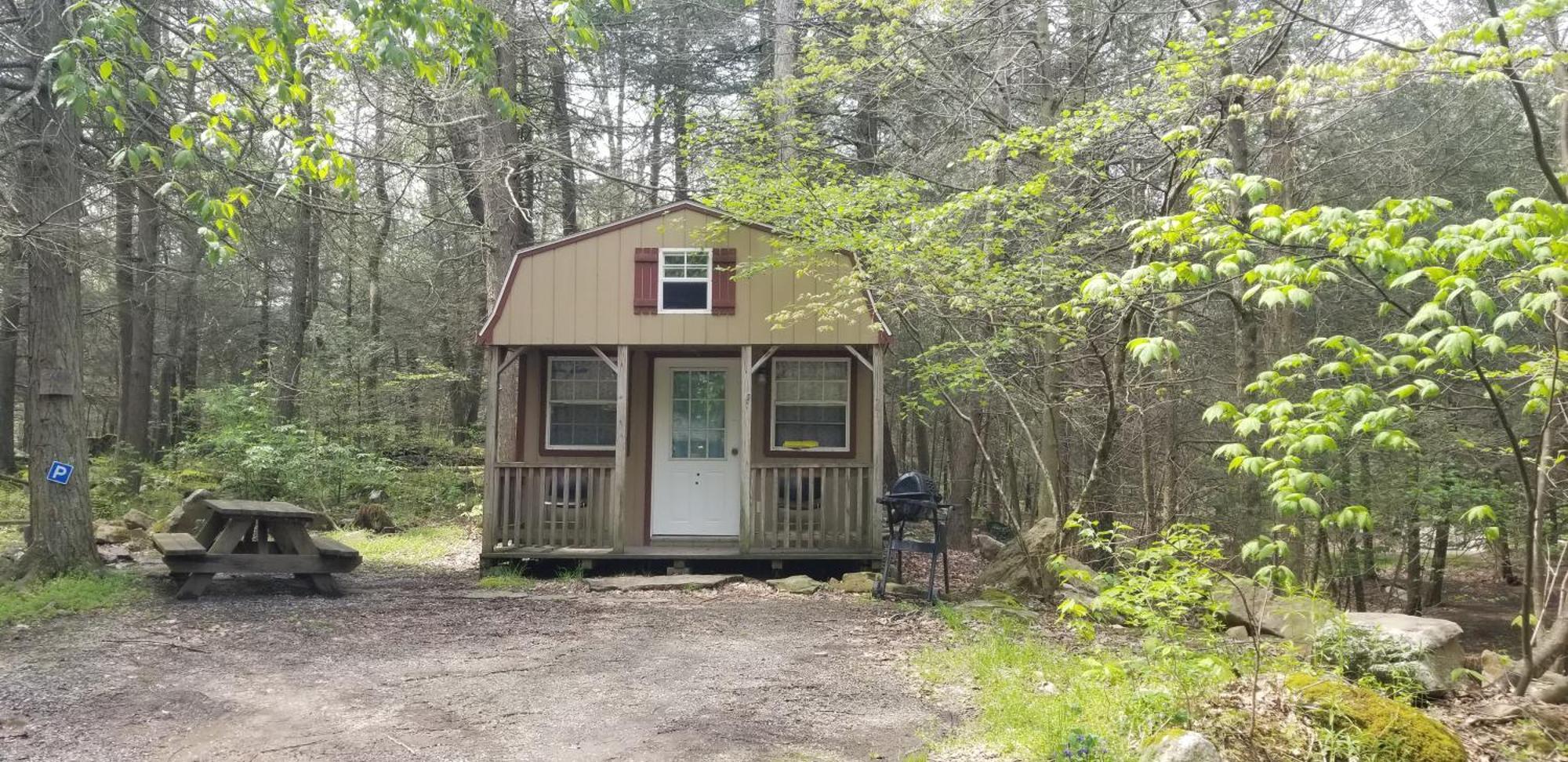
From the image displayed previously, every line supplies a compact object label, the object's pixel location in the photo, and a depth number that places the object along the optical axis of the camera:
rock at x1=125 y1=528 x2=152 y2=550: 10.55
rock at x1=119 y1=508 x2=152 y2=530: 11.91
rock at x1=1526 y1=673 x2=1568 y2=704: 4.32
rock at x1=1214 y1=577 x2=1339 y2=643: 4.87
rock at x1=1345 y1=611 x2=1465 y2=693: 4.41
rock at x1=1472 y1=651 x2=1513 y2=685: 4.75
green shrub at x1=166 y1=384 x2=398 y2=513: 14.09
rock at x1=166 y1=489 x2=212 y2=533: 10.62
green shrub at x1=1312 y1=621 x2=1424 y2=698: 4.28
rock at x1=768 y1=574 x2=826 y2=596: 8.55
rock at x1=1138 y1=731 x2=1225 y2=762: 3.36
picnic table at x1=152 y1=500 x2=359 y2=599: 7.36
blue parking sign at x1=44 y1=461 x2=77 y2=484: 7.46
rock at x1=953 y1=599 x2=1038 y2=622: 7.18
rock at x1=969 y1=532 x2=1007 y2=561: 12.07
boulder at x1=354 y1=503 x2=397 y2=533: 13.47
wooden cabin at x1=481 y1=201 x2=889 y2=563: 9.21
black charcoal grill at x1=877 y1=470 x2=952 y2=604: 7.80
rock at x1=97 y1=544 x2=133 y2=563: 9.30
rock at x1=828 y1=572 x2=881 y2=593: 8.52
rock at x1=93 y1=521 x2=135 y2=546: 10.83
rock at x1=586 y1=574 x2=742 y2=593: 8.52
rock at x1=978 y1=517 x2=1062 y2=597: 8.26
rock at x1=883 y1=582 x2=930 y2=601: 8.23
